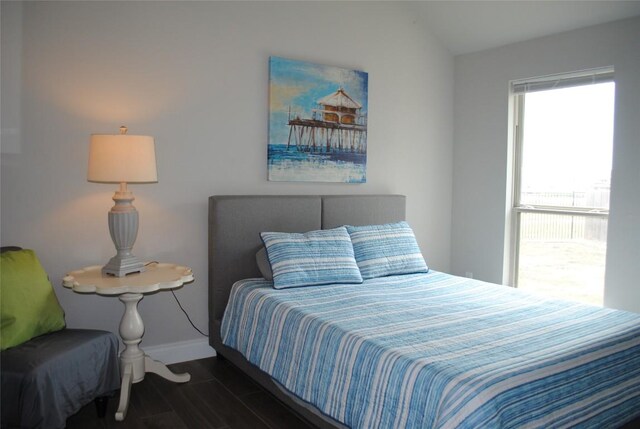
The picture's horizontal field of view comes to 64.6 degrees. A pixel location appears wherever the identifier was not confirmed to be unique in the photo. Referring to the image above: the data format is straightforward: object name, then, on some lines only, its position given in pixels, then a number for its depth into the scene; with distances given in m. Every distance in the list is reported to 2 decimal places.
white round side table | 2.58
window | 3.76
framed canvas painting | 3.64
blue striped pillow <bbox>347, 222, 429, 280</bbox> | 3.47
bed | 1.79
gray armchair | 2.09
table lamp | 2.69
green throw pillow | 2.27
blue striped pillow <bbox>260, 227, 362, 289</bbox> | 3.08
